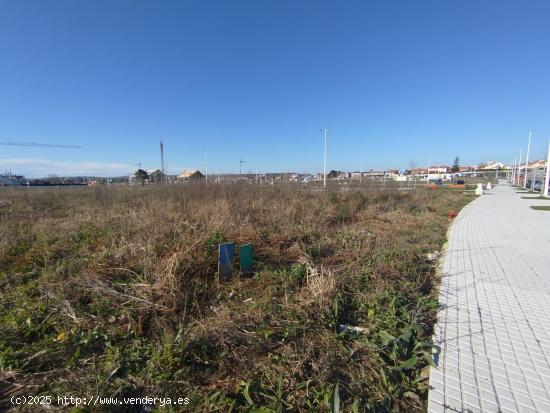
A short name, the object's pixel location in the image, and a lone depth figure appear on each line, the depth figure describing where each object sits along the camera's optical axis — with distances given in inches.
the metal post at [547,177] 862.5
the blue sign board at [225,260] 155.2
